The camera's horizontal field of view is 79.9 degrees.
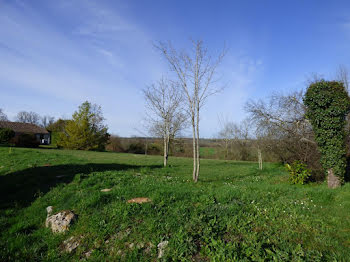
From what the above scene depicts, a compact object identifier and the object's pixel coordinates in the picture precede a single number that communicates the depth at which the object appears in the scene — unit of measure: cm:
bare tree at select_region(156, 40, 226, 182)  848
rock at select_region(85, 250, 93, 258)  341
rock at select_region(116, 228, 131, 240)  371
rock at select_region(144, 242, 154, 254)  337
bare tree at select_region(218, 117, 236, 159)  2945
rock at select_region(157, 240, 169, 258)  324
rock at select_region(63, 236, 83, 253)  361
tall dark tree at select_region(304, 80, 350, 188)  713
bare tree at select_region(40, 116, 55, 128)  7624
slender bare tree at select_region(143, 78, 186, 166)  1439
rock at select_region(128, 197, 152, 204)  498
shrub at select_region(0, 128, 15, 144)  2794
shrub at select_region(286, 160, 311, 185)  801
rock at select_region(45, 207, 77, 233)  415
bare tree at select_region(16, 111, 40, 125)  7119
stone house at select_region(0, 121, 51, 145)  4628
